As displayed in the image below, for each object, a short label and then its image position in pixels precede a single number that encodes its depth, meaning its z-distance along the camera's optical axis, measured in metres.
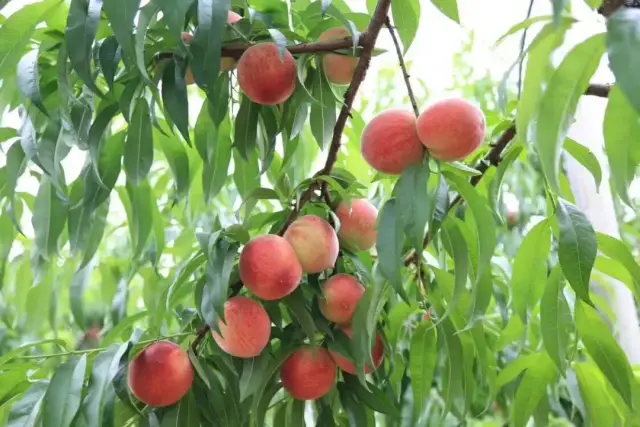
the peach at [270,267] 0.53
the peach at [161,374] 0.53
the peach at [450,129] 0.48
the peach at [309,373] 0.55
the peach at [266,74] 0.52
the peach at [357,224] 0.60
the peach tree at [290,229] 0.47
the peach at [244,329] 0.53
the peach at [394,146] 0.50
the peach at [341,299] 0.55
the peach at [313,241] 0.55
